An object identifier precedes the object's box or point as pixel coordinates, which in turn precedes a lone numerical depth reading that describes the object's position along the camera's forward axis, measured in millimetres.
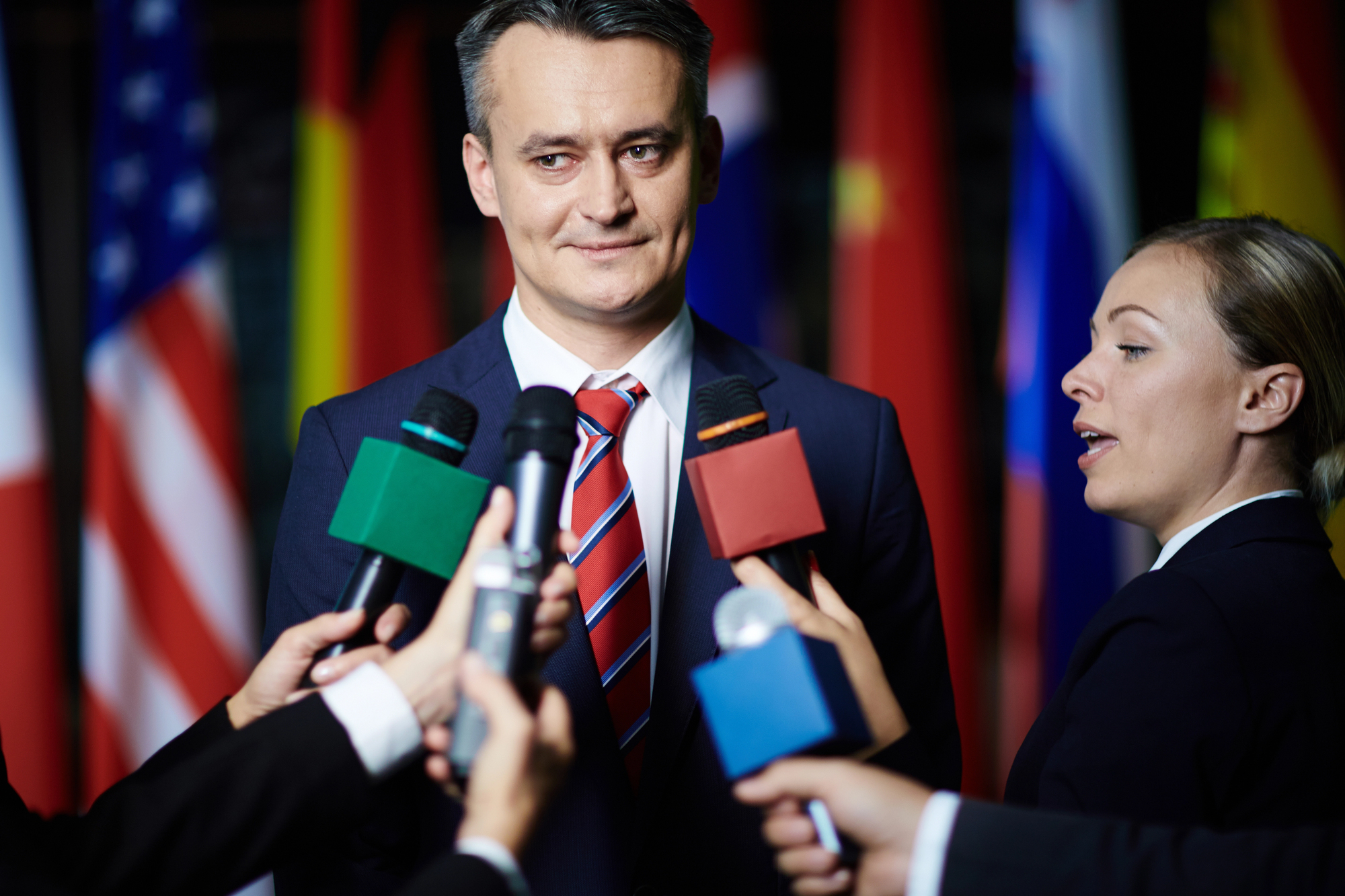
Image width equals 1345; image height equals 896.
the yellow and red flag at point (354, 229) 2801
